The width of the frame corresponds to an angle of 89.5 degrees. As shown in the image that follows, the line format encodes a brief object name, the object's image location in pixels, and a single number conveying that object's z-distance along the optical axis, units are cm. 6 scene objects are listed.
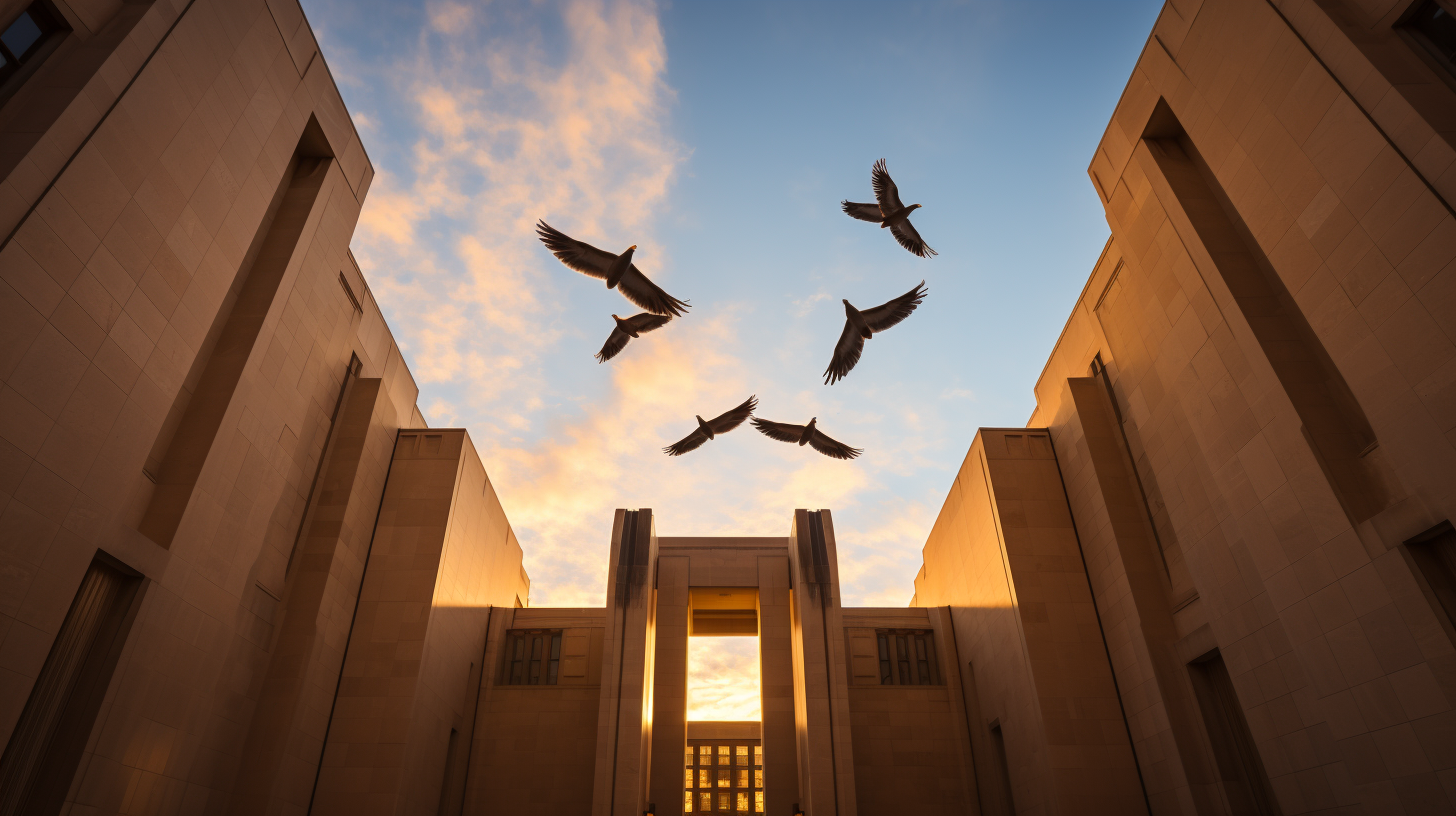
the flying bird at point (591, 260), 1714
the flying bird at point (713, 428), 2092
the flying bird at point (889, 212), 1717
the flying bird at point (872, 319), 1895
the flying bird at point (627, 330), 1852
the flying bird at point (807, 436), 2148
